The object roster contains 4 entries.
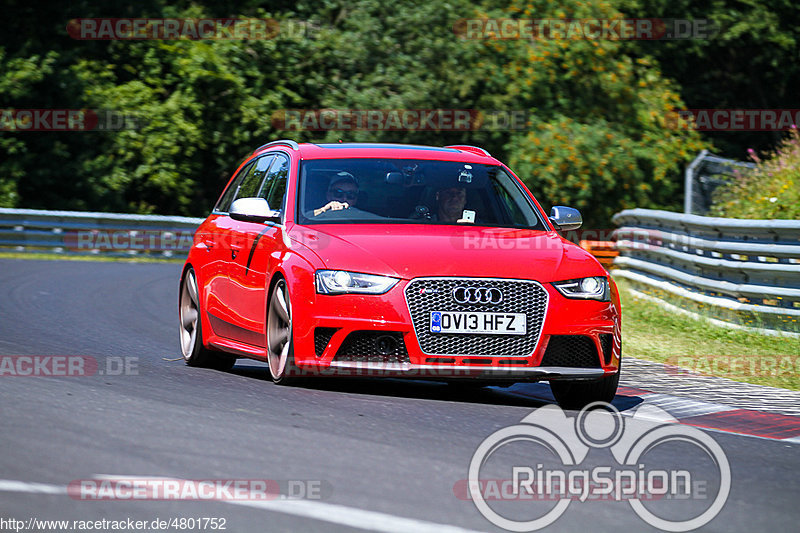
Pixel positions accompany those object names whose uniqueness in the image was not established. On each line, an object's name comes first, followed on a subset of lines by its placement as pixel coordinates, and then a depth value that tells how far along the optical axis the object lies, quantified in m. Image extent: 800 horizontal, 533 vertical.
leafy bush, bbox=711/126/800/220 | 35.06
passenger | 18.73
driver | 18.44
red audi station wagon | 16.23
